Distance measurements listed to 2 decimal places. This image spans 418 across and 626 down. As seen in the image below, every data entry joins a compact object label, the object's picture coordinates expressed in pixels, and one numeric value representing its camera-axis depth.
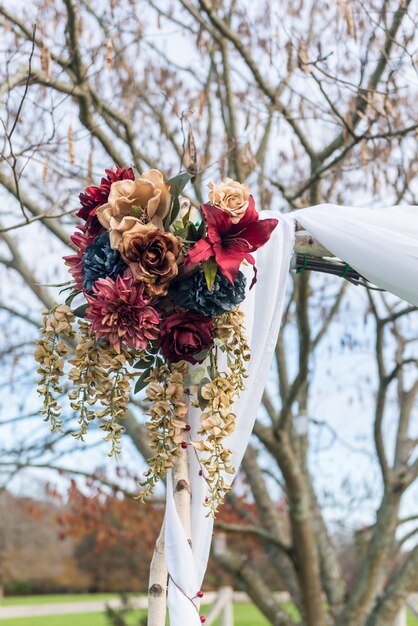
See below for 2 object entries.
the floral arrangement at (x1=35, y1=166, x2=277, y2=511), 1.88
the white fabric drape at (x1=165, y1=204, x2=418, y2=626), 1.97
